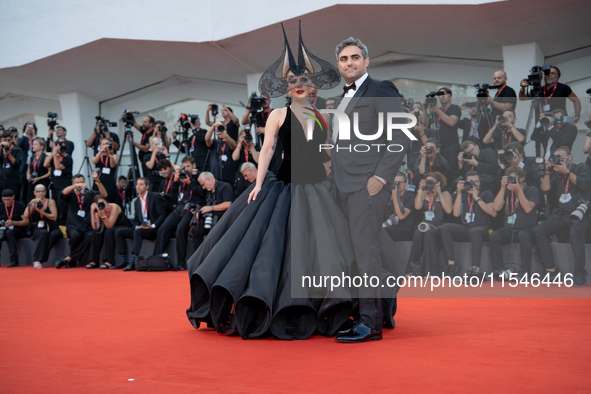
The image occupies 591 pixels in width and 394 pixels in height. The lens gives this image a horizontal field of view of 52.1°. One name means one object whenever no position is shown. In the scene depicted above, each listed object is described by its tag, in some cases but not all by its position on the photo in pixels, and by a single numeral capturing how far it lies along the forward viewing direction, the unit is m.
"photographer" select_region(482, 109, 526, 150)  6.63
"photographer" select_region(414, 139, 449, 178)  6.77
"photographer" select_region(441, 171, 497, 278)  6.20
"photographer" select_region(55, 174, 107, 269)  8.44
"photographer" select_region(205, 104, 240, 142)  8.48
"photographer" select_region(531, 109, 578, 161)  6.27
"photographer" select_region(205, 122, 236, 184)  8.18
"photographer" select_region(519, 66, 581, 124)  6.61
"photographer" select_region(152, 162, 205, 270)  7.64
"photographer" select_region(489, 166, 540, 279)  5.94
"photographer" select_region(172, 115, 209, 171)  8.75
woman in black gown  3.05
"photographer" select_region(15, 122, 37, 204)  10.01
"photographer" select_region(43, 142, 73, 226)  9.15
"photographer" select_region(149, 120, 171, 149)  9.16
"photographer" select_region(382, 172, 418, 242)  6.68
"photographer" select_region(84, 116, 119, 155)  9.25
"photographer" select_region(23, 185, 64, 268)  8.67
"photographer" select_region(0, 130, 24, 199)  9.79
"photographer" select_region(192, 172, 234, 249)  7.46
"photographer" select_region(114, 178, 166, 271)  7.95
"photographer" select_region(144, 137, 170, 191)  8.45
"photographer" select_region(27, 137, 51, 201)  9.51
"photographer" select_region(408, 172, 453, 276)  6.33
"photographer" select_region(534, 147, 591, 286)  5.70
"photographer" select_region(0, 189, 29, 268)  8.94
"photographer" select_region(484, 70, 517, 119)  6.95
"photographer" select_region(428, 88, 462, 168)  7.09
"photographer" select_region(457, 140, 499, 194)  6.46
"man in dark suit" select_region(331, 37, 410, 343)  2.92
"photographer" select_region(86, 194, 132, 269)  8.20
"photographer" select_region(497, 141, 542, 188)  6.18
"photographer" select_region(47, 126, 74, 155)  9.58
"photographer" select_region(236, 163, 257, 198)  6.97
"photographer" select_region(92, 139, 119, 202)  8.98
